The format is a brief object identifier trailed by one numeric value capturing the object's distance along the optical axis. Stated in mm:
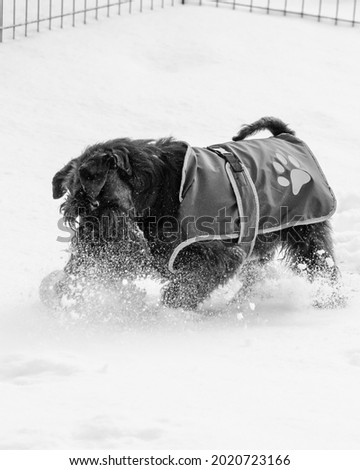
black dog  8758
